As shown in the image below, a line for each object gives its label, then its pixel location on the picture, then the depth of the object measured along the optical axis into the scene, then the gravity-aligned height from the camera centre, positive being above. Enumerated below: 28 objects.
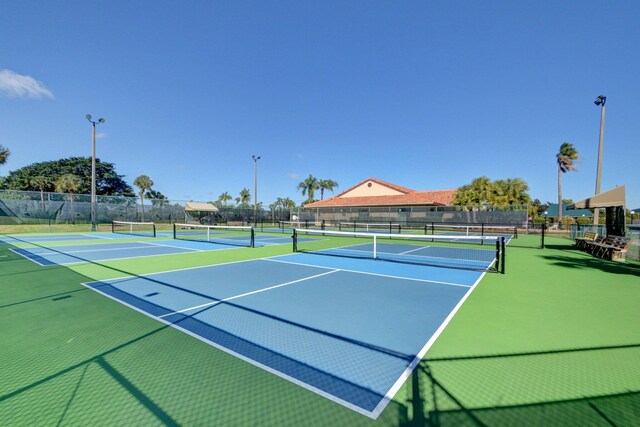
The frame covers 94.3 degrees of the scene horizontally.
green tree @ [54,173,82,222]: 50.00 +4.60
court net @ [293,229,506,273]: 10.66 -1.74
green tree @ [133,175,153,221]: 70.81 +7.11
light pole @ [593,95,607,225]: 16.45 +4.39
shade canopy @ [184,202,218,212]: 47.17 +1.15
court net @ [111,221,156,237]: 25.36 -1.59
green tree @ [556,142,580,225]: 45.31 +8.73
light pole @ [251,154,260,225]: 33.75 +5.16
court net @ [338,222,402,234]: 31.10 -1.61
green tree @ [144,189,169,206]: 77.44 +5.12
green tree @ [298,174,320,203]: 69.38 +6.45
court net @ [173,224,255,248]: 17.50 -1.74
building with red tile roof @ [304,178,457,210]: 42.16 +2.73
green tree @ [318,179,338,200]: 69.56 +6.97
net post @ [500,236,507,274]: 8.59 -1.14
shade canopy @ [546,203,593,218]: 59.66 +0.68
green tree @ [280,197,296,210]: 97.05 +3.78
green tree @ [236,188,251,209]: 95.00 +5.50
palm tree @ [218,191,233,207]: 102.39 +5.40
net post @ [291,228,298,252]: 13.15 -1.33
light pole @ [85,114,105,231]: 23.25 +5.43
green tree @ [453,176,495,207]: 32.69 +2.40
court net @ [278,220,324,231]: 35.87 -1.48
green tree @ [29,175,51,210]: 55.25 +5.55
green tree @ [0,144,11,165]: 38.53 +7.37
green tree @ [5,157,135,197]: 62.25 +8.50
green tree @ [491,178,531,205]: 33.38 +2.80
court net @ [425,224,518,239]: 27.30 -1.58
